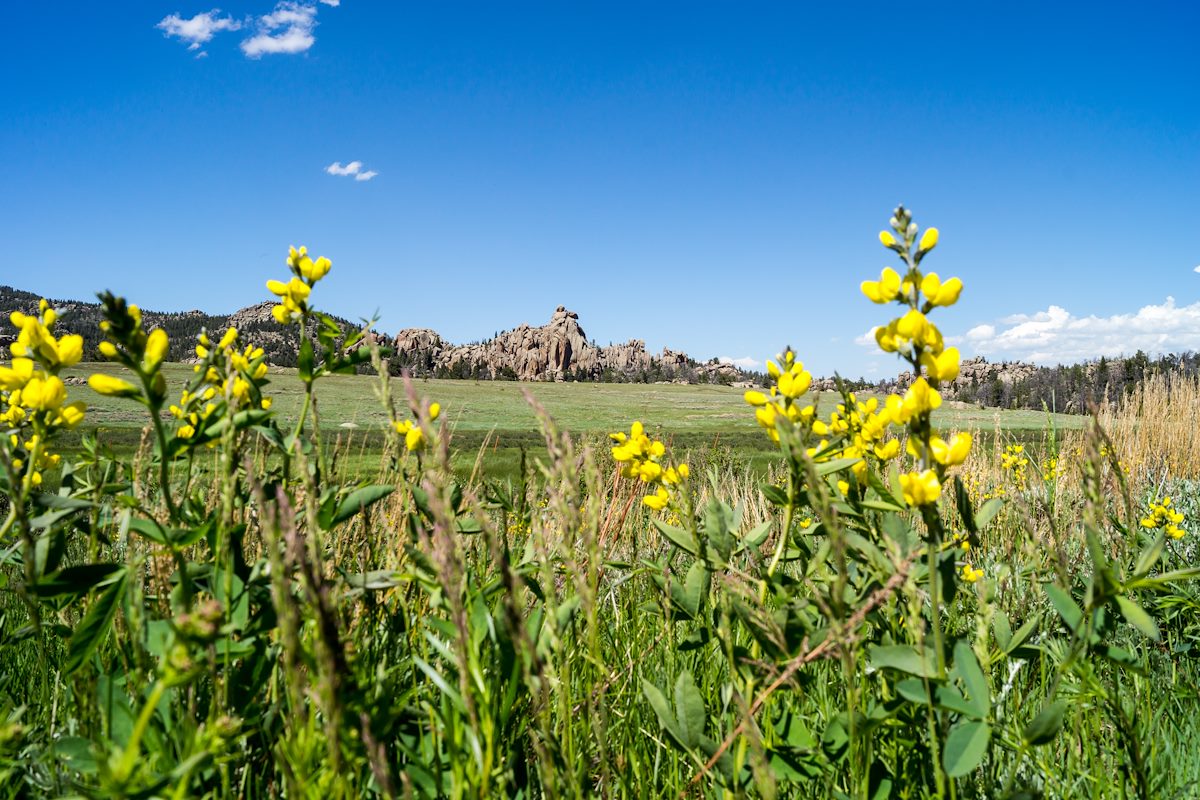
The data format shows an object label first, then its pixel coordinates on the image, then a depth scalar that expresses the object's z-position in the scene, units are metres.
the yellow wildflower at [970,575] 1.57
